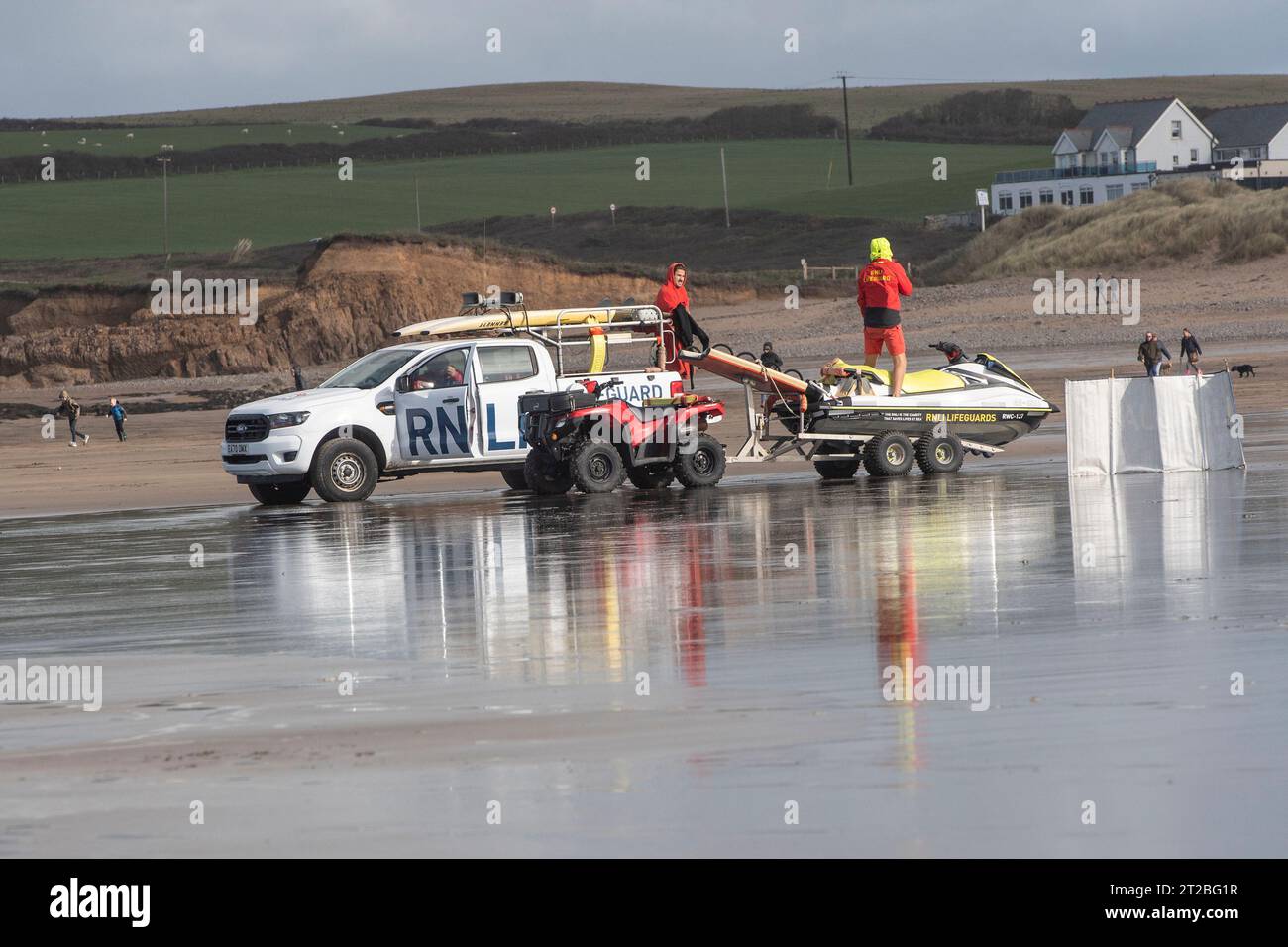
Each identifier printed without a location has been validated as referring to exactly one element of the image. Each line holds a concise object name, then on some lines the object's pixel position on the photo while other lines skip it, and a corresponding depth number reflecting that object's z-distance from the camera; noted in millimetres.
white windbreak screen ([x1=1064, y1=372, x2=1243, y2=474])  24078
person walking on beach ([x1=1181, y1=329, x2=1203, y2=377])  42531
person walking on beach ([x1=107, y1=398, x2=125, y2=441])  42156
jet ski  24156
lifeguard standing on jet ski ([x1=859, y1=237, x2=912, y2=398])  23609
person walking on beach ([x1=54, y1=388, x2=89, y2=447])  41625
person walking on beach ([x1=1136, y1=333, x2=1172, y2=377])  40625
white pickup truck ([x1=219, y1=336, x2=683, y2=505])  23750
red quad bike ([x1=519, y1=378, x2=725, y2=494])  23172
